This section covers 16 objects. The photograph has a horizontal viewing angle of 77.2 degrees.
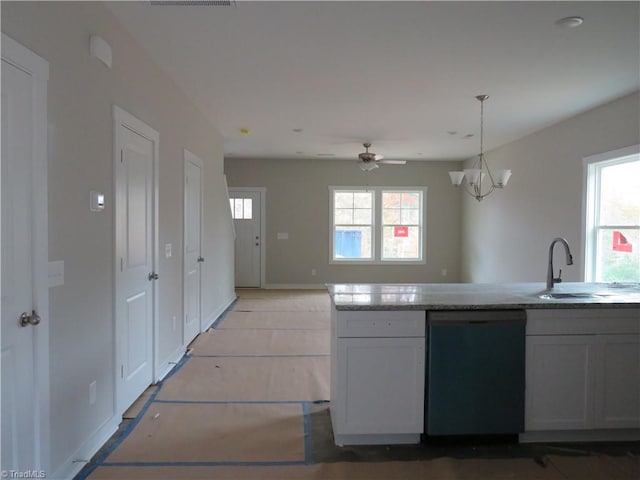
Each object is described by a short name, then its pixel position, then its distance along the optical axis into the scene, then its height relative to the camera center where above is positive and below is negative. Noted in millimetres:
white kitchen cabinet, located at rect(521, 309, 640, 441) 2359 -818
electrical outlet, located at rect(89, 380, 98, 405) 2262 -948
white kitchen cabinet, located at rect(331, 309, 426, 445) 2281 -820
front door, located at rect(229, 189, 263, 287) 8266 -179
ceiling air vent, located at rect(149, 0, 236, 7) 2242 +1271
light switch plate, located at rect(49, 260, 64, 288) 1884 -231
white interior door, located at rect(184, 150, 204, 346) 4125 -199
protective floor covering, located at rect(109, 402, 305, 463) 2275 -1298
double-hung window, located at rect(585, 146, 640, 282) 4016 +159
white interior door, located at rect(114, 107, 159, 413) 2623 -199
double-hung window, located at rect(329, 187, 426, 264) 8391 +114
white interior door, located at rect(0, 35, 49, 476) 1596 -158
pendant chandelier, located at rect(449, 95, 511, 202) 4129 +575
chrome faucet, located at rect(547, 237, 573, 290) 2821 -338
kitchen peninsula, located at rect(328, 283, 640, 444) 2291 -787
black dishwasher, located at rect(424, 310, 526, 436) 2295 -815
